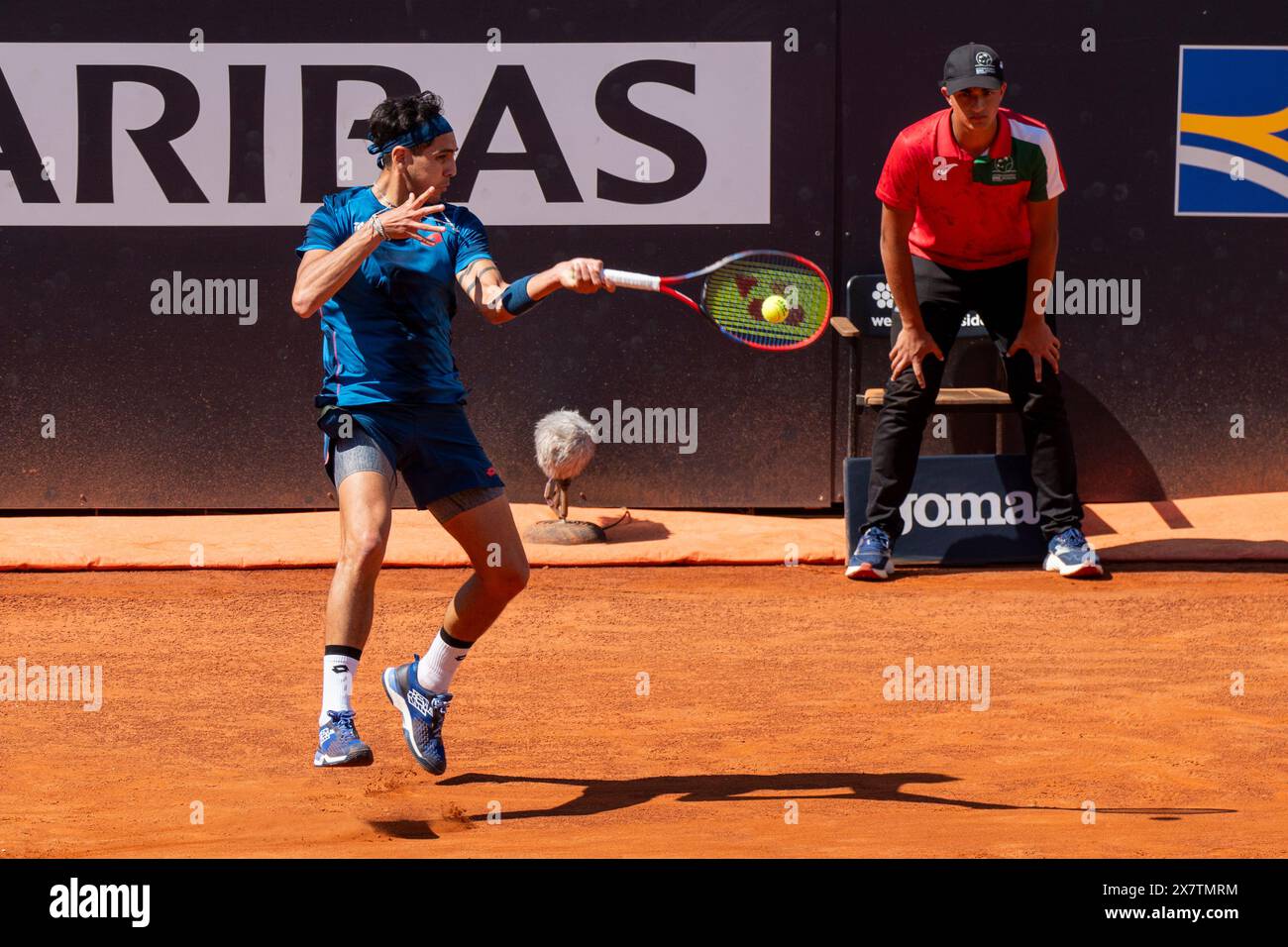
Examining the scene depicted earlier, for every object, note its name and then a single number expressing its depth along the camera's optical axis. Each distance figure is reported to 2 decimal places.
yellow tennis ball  11.25
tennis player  9.45
